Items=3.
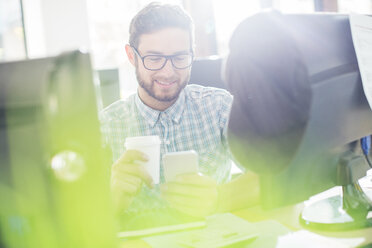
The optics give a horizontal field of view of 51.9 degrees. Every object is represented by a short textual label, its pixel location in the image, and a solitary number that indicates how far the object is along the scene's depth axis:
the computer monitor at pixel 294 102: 0.66
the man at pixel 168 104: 1.49
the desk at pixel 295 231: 0.76
